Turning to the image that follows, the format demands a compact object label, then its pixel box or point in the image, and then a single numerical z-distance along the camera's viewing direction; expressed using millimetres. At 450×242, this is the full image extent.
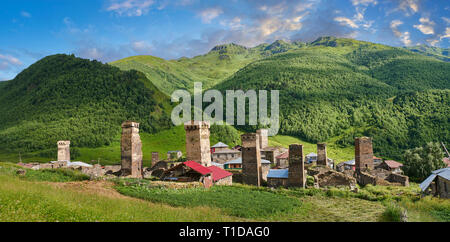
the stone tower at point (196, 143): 42344
